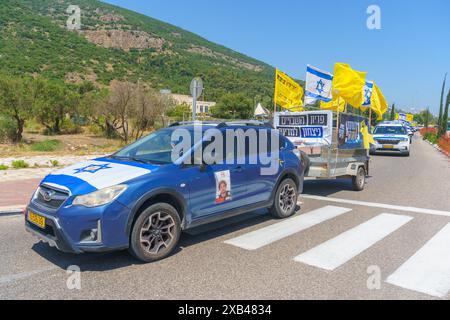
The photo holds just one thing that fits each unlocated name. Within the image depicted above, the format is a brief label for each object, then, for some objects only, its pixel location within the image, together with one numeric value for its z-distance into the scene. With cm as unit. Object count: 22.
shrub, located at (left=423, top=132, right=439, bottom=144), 3444
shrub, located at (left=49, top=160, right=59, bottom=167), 1228
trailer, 836
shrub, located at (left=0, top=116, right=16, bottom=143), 1899
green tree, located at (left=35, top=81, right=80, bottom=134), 2264
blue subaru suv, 395
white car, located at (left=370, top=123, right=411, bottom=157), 1944
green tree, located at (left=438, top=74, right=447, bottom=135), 3611
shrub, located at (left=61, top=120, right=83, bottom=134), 2731
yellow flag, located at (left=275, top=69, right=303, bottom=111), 1070
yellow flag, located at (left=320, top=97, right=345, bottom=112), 1062
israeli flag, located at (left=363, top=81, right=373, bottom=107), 1016
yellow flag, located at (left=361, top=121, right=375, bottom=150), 975
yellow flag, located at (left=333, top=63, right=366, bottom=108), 874
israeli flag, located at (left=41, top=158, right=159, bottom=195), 406
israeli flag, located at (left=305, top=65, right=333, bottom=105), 1093
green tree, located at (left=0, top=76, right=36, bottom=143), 1877
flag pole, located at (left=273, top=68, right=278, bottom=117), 1051
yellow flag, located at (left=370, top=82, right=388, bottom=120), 1036
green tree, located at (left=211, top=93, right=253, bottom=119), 6419
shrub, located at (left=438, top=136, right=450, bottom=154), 2320
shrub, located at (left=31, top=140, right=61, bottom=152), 1794
